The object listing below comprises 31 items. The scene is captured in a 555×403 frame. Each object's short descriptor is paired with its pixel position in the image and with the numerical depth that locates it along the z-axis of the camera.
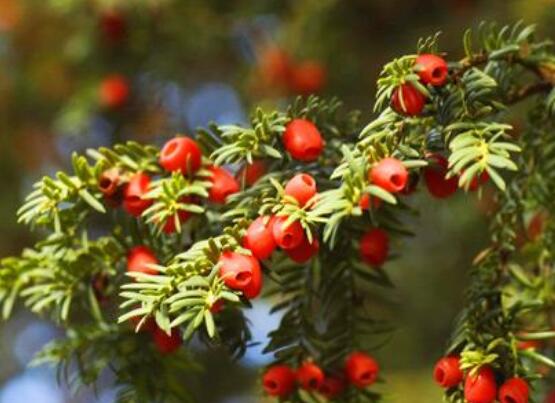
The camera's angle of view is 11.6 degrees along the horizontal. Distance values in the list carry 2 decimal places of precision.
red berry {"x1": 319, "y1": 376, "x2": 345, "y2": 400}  0.76
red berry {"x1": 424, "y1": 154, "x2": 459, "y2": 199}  0.73
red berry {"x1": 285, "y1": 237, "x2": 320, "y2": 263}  0.72
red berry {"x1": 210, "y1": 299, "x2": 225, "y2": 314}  0.71
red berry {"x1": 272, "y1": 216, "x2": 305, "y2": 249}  0.71
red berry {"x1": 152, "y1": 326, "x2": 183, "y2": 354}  0.75
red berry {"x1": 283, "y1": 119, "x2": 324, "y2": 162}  0.74
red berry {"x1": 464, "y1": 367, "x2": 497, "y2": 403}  0.72
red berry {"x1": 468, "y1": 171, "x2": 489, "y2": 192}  0.72
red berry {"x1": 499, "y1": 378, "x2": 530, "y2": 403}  0.71
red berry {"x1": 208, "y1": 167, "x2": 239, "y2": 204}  0.75
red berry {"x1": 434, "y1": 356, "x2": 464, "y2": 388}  0.73
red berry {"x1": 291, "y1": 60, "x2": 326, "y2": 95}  1.02
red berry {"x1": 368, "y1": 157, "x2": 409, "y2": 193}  0.70
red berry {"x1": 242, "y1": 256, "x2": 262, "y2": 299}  0.71
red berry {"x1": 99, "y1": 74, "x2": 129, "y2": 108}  0.97
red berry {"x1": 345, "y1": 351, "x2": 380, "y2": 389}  0.76
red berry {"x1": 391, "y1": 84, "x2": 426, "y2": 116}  0.72
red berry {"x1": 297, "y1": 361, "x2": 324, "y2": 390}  0.76
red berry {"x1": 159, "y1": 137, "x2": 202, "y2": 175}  0.75
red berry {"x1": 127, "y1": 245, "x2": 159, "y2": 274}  0.75
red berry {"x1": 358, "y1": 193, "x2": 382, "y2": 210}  0.71
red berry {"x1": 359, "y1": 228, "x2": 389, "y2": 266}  0.76
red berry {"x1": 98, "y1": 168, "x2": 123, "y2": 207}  0.76
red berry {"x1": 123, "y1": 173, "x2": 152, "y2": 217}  0.75
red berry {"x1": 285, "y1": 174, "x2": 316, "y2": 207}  0.72
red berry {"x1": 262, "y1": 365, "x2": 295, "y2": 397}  0.75
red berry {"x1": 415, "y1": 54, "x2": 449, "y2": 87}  0.72
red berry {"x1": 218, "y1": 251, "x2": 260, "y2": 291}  0.71
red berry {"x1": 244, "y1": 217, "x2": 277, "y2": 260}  0.72
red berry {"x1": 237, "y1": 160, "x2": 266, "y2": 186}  0.76
